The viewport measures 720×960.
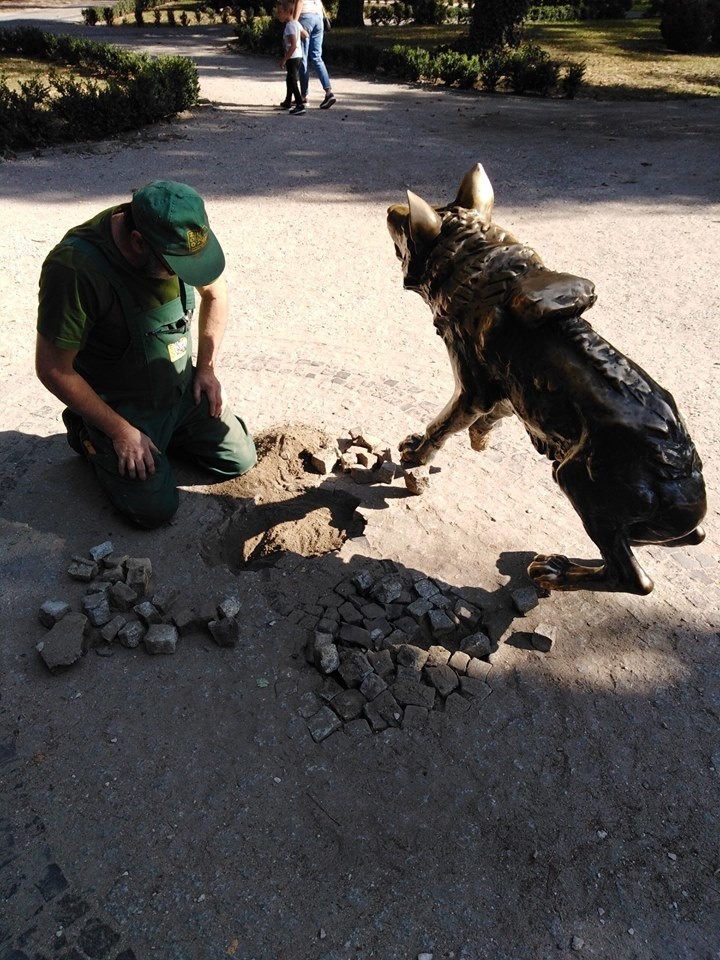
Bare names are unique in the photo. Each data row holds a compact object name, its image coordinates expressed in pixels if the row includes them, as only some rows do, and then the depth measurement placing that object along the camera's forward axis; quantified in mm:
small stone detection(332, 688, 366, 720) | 2848
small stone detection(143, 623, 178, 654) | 3037
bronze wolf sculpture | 2414
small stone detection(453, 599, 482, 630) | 3232
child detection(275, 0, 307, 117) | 10109
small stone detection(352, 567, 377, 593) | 3332
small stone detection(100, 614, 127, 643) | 3066
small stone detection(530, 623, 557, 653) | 3113
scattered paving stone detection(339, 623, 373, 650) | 3109
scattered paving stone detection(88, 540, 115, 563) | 3418
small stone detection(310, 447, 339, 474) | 4039
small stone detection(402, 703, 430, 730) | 2838
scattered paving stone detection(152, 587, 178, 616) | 3160
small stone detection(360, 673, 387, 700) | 2900
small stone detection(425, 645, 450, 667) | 3045
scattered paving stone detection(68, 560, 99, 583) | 3295
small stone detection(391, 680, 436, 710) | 2895
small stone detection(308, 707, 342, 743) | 2783
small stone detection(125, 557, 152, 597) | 3234
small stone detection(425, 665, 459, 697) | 2945
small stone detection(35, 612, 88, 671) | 2934
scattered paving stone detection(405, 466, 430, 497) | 3877
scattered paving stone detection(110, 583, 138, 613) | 3164
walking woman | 10367
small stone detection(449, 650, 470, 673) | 3039
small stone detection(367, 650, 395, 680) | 2984
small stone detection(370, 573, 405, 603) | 3288
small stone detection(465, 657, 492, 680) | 3016
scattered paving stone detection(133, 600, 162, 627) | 3109
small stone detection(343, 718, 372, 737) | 2807
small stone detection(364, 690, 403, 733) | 2836
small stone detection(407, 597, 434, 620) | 3229
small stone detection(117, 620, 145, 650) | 3074
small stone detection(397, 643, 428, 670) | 3021
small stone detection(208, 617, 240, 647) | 3072
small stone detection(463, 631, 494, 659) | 3080
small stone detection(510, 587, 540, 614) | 3256
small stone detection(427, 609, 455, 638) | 3161
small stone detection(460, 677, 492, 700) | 2941
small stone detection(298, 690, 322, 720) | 2855
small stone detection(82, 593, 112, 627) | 3109
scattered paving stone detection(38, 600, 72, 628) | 3090
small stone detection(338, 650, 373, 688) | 2936
